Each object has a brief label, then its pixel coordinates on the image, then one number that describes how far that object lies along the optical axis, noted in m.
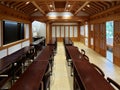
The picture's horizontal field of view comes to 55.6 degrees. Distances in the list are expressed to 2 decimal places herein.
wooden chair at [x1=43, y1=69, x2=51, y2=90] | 2.27
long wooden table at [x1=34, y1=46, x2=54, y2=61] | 3.62
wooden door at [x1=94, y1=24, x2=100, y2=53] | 7.50
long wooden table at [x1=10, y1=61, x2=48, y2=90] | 1.80
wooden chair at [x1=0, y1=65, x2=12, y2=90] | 2.74
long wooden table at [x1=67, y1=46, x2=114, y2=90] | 1.80
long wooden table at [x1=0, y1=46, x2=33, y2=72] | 3.02
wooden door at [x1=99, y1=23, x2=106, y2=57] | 6.50
